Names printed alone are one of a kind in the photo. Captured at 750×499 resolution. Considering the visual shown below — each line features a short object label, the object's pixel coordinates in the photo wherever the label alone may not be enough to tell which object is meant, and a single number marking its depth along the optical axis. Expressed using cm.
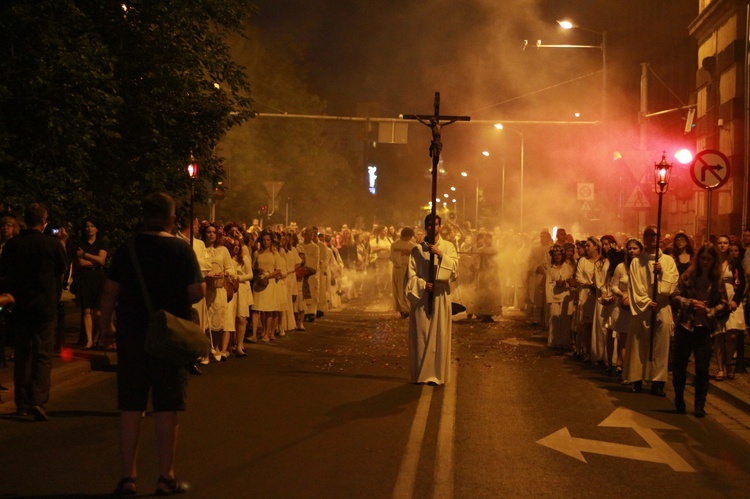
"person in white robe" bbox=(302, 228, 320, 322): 2145
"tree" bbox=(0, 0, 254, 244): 1202
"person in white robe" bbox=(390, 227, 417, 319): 2311
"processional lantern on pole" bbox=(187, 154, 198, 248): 1535
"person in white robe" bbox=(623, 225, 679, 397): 1213
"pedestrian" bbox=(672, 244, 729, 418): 1053
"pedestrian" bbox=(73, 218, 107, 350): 1452
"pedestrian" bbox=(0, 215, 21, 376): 1080
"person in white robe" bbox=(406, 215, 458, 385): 1226
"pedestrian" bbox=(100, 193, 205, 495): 638
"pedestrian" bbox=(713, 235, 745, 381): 1219
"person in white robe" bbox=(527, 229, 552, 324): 2167
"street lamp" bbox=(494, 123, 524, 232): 3922
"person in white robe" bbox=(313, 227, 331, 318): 2261
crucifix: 1251
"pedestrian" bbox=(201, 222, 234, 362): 1393
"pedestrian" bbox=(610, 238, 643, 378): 1268
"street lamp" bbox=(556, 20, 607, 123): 3030
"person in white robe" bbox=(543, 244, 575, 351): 1731
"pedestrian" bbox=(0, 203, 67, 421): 929
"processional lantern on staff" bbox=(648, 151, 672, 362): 1203
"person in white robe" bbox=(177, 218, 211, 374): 1300
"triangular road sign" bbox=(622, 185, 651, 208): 2203
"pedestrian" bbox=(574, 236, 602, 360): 1571
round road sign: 1542
